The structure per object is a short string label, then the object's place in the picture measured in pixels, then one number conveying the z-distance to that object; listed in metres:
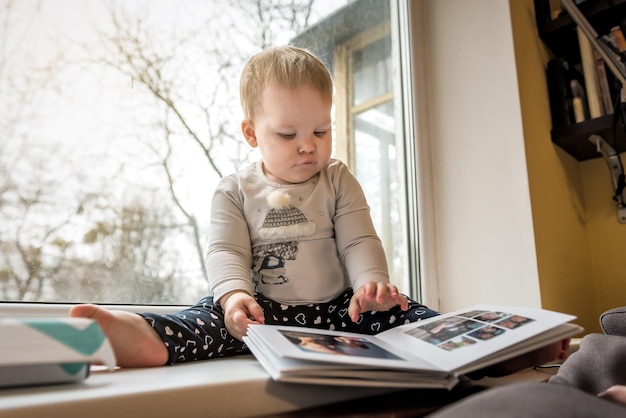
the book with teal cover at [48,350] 0.41
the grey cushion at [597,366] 0.56
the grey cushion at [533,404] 0.36
